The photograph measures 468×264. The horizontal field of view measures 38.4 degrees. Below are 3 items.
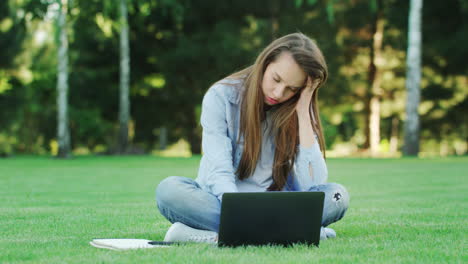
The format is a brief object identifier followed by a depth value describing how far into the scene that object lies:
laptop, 3.50
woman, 3.95
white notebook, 3.61
